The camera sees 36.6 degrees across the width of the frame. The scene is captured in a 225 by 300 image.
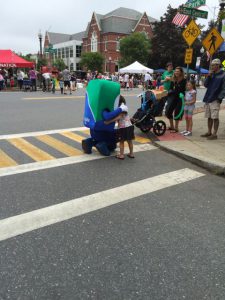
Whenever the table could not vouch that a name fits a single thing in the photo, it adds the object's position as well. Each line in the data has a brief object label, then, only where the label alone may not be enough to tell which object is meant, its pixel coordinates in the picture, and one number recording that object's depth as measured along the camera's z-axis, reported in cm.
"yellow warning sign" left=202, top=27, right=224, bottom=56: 1017
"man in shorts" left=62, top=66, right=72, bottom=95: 2183
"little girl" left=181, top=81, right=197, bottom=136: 873
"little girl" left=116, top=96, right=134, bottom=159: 664
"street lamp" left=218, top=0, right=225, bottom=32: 1114
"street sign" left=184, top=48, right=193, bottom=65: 1080
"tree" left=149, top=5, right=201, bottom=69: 6206
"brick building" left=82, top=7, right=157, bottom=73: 8069
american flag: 1495
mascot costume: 643
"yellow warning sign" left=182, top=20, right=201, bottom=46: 1054
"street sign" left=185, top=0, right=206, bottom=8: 1062
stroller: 868
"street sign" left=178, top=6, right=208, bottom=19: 1058
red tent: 2542
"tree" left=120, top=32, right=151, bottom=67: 6200
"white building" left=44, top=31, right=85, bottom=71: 9656
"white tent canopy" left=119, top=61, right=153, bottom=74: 3675
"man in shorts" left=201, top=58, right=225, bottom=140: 806
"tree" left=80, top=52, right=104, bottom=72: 7412
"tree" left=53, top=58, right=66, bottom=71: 8681
